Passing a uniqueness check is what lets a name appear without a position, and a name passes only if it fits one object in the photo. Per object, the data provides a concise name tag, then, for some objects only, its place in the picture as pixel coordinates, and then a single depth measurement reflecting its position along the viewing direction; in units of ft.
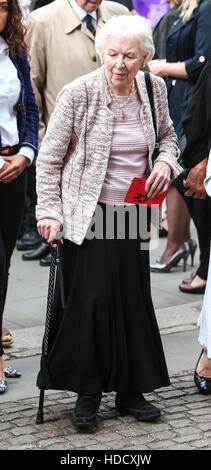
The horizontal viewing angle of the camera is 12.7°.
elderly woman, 14.12
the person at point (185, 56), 22.31
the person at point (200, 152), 16.42
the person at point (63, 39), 21.70
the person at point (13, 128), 16.55
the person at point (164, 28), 23.66
